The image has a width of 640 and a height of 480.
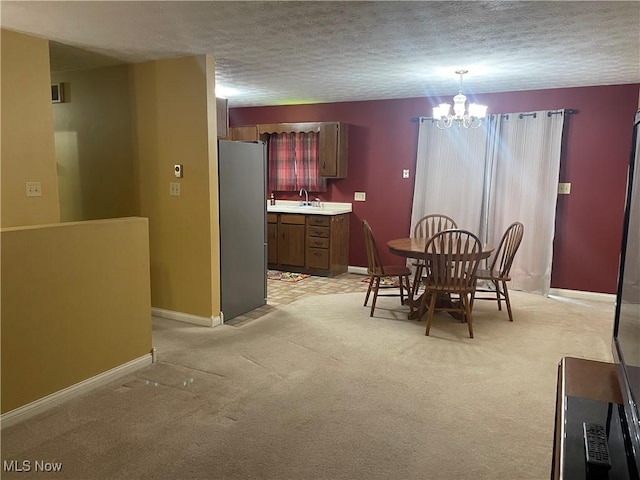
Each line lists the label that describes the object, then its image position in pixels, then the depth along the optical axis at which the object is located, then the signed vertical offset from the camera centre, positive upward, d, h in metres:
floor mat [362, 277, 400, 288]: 5.54 -1.27
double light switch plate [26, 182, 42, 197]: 3.40 -0.13
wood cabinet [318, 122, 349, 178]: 6.04 +0.35
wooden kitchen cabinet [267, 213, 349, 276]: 5.92 -0.87
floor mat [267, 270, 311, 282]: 5.84 -1.28
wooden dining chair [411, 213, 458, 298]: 5.13 -0.56
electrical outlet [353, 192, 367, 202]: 6.21 -0.26
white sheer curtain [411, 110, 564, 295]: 5.06 -0.01
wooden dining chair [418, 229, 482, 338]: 3.69 -0.76
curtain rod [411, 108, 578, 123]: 4.91 +0.71
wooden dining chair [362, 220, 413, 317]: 4.16 -0.86
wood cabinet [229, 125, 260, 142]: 6.62 +0.59
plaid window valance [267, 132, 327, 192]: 6.37 +0.19
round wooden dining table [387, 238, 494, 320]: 3.94 -0.62
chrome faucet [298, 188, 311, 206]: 6.53 -0.31
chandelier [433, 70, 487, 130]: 4.29 +0.64
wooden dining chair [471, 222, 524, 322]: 4.15 -0.77
